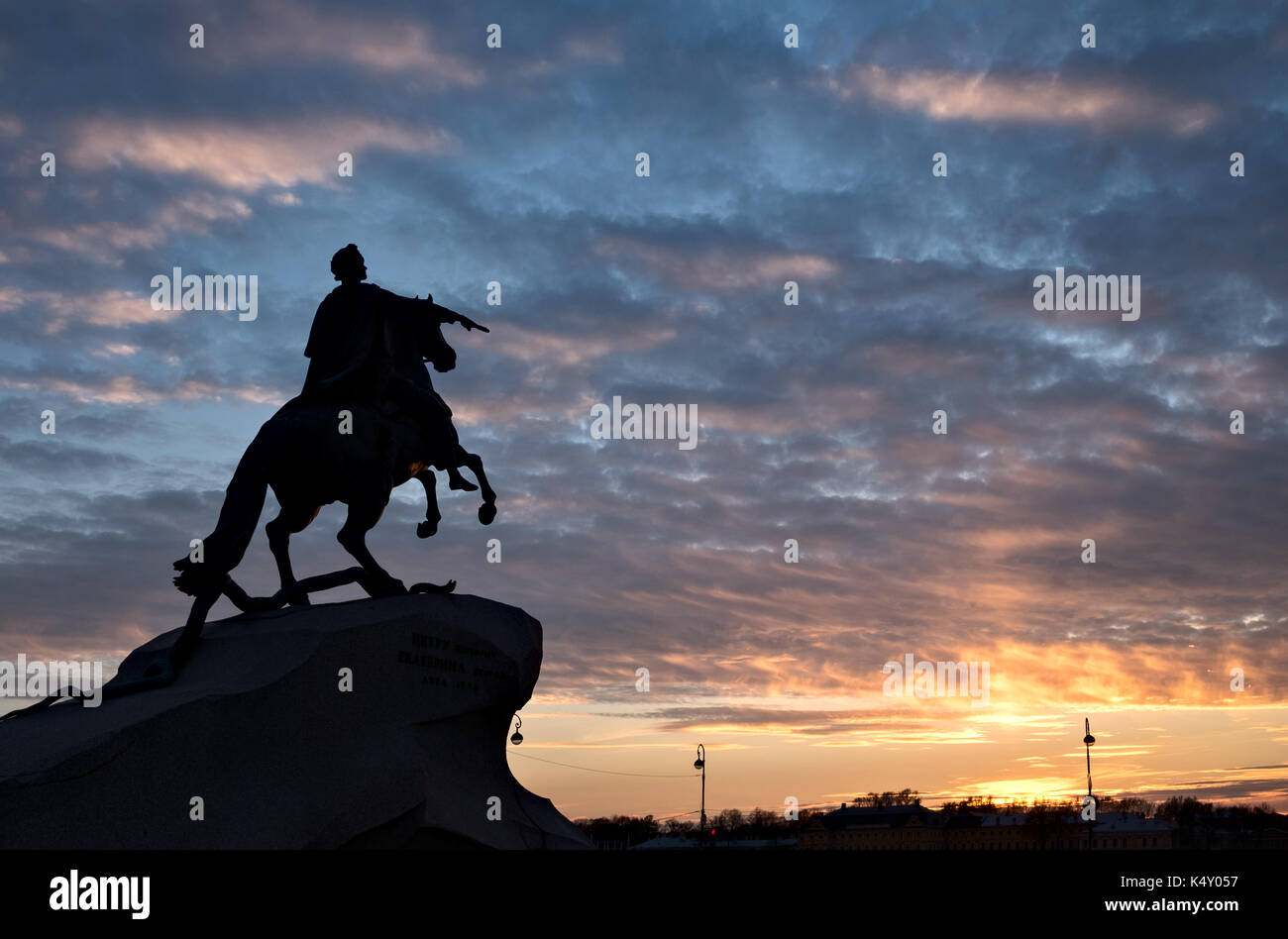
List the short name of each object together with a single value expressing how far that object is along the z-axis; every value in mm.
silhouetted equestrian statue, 12742
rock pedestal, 10055
